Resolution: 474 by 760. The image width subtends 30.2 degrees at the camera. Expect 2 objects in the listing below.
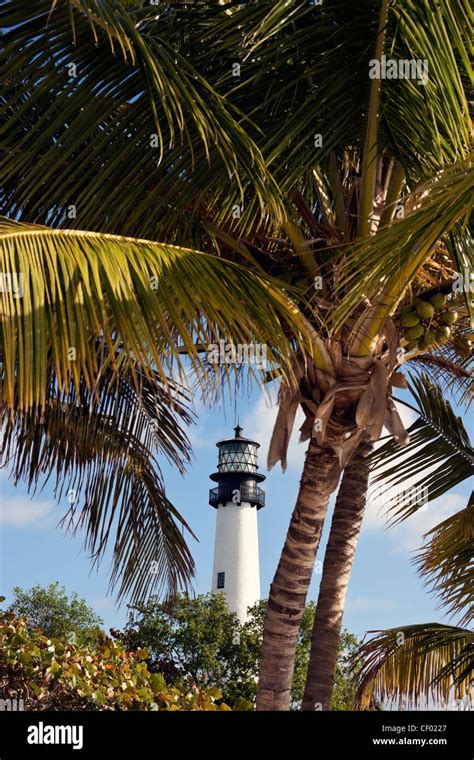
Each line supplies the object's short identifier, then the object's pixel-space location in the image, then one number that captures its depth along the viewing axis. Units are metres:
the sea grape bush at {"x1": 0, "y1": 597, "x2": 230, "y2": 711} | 5.54
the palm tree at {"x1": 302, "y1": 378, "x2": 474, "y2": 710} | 7.21
